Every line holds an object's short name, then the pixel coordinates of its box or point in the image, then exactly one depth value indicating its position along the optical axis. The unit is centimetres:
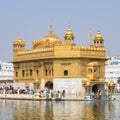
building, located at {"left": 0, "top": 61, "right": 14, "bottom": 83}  9500
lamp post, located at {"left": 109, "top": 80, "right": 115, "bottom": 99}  4634
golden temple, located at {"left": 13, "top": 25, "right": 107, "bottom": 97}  4572
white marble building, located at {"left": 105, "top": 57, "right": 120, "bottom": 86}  8704
